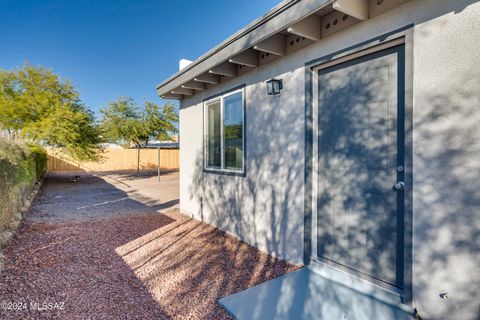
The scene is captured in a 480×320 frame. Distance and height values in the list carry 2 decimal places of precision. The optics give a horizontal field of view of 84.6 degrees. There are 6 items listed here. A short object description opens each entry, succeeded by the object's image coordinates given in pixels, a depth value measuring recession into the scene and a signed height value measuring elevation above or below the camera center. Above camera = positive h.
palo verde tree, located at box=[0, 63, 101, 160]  11.83 +2.05
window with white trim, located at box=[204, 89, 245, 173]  4.53 +0.40
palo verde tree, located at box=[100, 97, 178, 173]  19.31 +2.54
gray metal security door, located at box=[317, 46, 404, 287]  2.43 -0.12
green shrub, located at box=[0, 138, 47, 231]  4.30 -0.45
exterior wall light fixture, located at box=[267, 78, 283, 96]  3.63 +0.94
